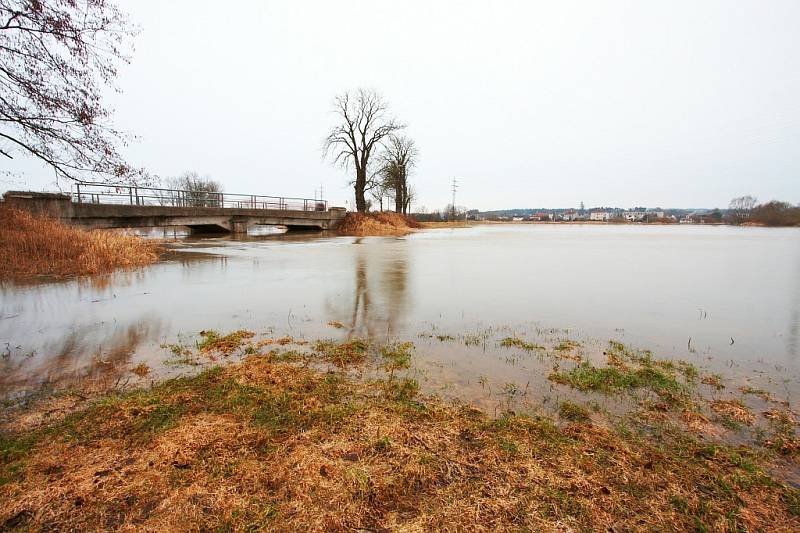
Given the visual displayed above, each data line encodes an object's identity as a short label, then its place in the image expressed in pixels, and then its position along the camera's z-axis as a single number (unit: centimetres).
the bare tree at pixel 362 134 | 4069
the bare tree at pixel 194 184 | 7772
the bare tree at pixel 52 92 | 929
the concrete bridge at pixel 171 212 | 1847
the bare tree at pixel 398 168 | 4916
